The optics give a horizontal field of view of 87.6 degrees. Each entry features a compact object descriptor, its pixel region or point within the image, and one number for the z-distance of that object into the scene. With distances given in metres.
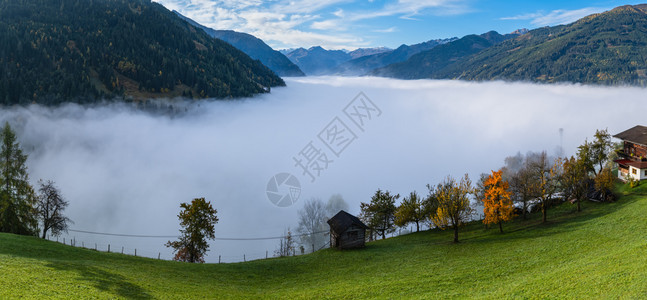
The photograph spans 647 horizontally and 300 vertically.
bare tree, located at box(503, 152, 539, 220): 58.38
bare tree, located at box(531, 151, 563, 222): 55.69
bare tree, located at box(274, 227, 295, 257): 85.89
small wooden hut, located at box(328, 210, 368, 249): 59.06
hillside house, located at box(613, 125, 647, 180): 62.78
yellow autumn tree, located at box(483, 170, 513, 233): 53.31
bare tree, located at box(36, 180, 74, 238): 59.66
